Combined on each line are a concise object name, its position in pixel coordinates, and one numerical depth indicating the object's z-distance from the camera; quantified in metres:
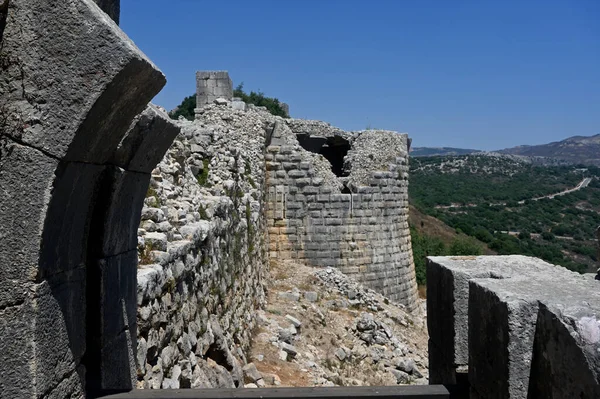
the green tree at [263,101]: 32.22
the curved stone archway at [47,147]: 2.20
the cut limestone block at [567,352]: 2.16
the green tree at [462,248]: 28.23
